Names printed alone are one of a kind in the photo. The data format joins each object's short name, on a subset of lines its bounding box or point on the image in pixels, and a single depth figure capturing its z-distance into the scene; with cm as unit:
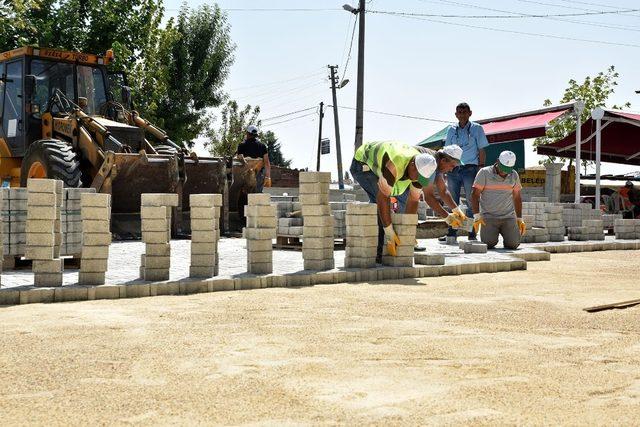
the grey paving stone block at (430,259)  922
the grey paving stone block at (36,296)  651
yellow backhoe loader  1203
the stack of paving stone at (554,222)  1388
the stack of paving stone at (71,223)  809
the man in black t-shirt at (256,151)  1456
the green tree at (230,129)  4141
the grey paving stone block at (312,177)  848
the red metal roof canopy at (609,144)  2198
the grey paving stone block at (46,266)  686
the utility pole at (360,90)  2209
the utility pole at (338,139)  3870
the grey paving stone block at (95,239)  708
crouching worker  1161
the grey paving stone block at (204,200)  773
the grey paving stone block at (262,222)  813
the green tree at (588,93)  3800
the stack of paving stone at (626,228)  1543
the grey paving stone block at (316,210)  855
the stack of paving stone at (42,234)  686
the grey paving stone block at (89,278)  704
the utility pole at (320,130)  5103
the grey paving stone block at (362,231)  876
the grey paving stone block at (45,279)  685
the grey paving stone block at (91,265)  705
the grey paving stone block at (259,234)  805
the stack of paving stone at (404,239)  893
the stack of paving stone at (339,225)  1175
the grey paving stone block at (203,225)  776
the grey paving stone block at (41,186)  685
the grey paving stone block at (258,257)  806
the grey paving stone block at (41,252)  688
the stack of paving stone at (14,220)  786
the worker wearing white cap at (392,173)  857
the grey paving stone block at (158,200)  746
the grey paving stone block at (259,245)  806
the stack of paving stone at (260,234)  806
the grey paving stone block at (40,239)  689
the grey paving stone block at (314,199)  854
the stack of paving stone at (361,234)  877
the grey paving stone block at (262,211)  812
